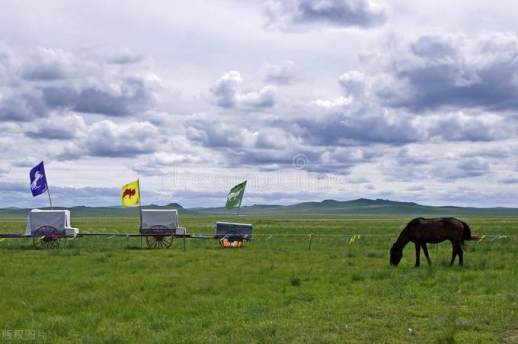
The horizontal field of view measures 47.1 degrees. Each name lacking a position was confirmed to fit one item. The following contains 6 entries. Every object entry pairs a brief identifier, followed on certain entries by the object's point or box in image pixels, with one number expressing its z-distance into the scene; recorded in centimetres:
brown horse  2295
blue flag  3925
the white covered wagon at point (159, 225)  3641
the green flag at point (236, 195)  4121
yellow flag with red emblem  3900
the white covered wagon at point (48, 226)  3562
